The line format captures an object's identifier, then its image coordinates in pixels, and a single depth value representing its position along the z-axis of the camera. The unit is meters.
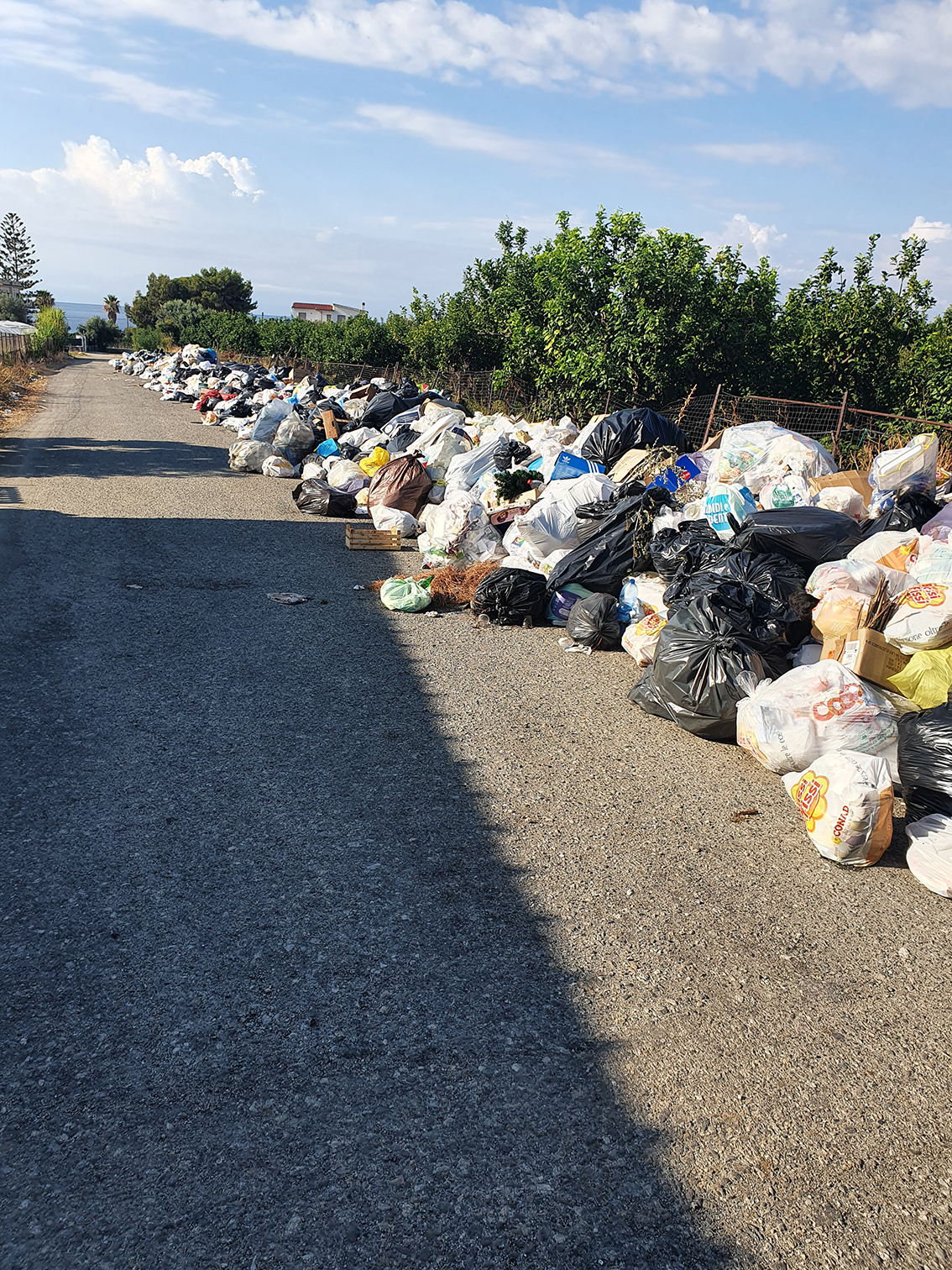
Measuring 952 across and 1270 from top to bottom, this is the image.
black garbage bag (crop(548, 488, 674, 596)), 6.05
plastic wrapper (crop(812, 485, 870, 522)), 5.88
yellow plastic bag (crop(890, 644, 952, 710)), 4.11
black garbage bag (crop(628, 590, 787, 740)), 4.40
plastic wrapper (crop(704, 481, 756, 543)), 5.95
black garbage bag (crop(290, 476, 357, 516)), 9.88
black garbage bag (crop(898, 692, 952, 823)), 3.51
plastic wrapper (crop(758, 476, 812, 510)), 6.13
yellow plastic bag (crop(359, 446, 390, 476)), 10.77
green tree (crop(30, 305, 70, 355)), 36.95
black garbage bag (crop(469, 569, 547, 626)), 6.33
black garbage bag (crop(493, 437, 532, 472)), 9.10
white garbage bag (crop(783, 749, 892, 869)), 3.40
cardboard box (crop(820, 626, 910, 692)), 4.21
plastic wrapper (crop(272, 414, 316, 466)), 12.70
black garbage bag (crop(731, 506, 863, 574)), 5.20
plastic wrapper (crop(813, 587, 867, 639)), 4.51
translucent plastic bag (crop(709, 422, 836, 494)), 6.57
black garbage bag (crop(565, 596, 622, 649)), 5.86
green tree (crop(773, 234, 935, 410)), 12.12
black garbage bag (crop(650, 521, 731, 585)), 5.41
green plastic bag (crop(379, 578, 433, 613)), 6.55
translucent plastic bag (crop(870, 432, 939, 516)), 5.84
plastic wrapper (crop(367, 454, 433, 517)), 9.16
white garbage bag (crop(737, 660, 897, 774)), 3.76
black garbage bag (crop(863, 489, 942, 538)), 5.45
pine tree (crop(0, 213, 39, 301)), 75.31
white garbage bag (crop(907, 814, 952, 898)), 3.33
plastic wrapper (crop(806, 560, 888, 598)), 4.64
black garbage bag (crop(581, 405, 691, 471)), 8.28
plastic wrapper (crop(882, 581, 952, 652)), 4.20
